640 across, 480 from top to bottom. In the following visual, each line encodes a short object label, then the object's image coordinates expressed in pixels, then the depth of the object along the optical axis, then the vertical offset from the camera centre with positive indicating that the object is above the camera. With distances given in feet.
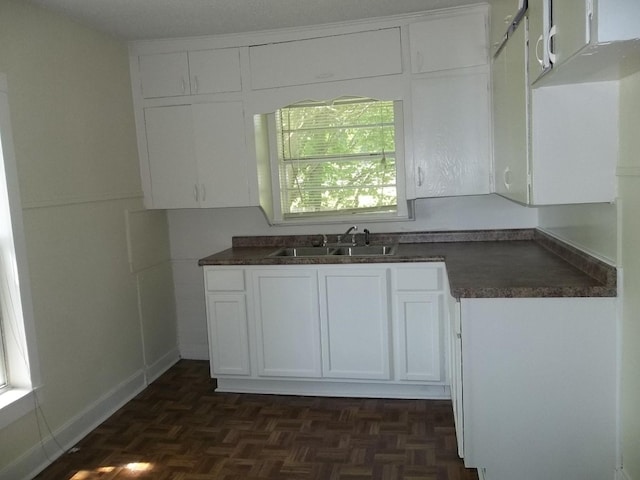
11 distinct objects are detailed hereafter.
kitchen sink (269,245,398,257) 12.23 -1.39
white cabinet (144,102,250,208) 12.12 +0.90
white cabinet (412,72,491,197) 10.93 +0.94
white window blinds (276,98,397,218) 12.49 +0.73
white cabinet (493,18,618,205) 6.91 +0.42
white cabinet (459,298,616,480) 7.31 -2.80
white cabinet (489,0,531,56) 7.81 +2.54
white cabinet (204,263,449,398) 10.75 -2.83
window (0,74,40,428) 8.59 -1.50
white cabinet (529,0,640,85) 4.49 +1.20
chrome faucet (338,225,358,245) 12.43 -1.01
